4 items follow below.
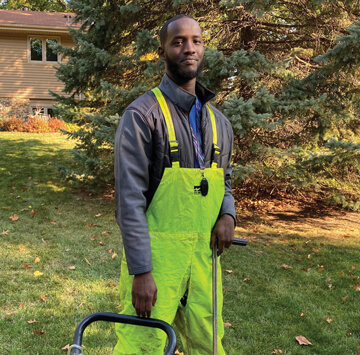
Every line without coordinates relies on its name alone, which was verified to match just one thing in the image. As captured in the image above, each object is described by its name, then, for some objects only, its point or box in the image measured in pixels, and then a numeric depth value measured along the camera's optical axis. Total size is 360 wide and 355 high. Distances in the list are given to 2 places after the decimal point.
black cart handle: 1.35
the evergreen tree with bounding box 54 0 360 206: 5.77
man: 1.79
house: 18.83
